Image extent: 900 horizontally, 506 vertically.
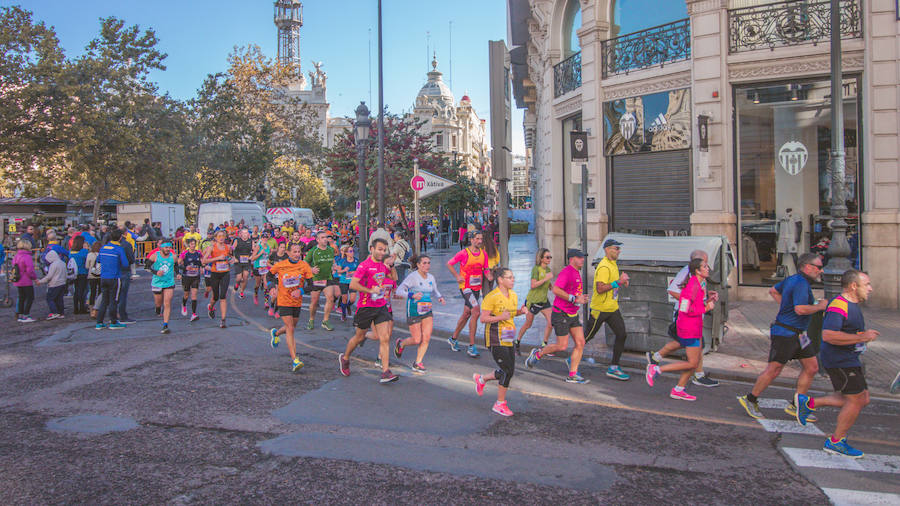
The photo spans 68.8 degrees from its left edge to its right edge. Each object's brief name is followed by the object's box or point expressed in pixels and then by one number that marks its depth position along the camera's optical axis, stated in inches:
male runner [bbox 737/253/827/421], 255.6
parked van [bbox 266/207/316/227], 1633.9
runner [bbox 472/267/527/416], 265.4
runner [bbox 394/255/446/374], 342.6
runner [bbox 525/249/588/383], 323.6
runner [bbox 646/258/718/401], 288.4
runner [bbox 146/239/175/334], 468.4
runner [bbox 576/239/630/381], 328.8
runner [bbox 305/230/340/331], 486.3
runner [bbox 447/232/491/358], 398.3
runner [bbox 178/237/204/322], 524.1
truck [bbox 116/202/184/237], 1256.2
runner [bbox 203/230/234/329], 489.7
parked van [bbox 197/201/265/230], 1229.1
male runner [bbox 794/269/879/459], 215.5
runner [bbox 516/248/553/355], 372.5
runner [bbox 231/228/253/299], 623.6
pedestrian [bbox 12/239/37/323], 521.0
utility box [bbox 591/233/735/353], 370.6
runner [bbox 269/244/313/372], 345.1
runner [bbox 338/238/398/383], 320.5
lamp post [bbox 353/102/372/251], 690.2
